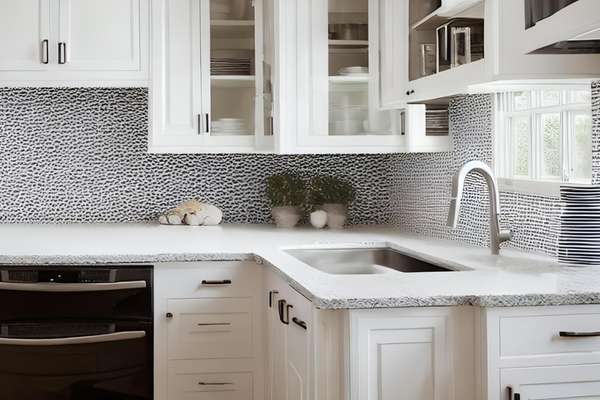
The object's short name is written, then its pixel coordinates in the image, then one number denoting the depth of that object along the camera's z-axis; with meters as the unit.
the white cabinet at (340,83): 3.55
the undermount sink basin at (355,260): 3.22
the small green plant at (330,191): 3.97
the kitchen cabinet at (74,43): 3.61
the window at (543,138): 2.71
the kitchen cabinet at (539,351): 2.11
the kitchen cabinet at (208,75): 3.68
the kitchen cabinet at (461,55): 2.34
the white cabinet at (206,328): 3.11
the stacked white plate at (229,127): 3.72
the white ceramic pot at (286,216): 3.98
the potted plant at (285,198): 3.96
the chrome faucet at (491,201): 2.61
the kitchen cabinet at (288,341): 2.34
